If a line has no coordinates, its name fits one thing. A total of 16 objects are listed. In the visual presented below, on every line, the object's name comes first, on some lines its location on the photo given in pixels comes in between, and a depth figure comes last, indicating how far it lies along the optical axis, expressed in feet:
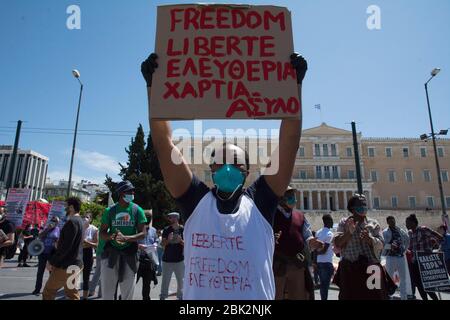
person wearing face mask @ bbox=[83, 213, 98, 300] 23.97
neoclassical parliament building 213.25
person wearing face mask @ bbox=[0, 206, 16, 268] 21.72
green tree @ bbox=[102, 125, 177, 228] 107.83
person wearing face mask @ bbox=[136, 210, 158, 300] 20.10
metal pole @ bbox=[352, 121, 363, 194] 48.41
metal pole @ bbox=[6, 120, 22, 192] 66.28
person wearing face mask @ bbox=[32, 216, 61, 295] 25.65
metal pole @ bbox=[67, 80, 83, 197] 64.34
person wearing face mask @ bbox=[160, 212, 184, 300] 22.00
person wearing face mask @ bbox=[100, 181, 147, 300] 14.96
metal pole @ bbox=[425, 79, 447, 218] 64.39
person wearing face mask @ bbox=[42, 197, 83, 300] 16.44
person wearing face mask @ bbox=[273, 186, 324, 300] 13.99
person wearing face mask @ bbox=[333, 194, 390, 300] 12.66
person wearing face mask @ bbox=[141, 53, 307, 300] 5.74
